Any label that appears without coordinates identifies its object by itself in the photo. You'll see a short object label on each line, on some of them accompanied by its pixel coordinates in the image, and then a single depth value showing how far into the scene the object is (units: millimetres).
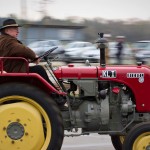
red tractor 5398
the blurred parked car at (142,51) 25953
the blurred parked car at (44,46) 29125
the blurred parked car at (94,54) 26033
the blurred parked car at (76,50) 29950
